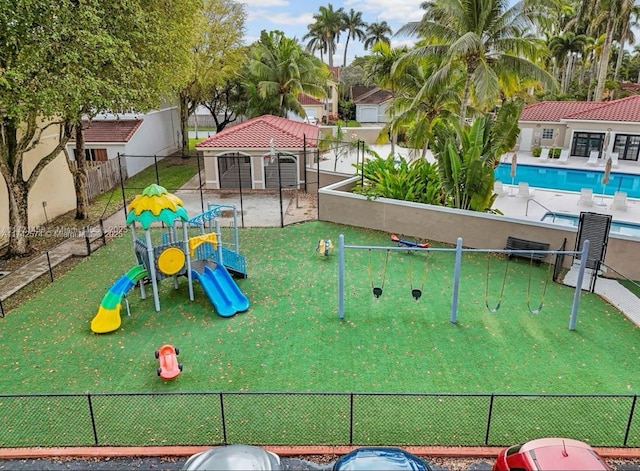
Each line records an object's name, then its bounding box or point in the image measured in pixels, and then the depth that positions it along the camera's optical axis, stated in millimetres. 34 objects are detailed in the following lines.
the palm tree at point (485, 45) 16625
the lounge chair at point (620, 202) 19922
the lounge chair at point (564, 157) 31312
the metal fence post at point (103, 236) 17172
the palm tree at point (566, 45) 45134
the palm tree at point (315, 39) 73250
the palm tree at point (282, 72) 30406
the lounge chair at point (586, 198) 20781
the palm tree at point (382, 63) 25234
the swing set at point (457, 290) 10711
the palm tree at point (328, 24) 71500
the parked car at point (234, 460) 6195
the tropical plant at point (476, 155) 15984
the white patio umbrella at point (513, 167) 22000
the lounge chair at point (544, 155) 31984
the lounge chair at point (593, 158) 30106
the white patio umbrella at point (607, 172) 19805
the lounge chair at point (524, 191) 21969
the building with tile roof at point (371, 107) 54256
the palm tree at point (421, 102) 21047
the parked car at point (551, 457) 6023
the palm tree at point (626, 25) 37362
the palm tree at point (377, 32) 74875
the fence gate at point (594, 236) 13031
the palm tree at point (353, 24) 73250
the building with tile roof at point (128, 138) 28156
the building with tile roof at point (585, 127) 30625
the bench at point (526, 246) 14742
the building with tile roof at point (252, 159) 24453
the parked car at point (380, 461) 6211
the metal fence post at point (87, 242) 16047
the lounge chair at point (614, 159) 29406
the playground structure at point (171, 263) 11430
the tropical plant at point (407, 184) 18031
